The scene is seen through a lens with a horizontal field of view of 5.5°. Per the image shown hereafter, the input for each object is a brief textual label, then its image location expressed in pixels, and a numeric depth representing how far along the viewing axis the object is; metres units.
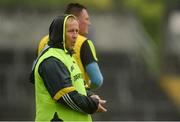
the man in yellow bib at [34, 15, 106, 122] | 14.51
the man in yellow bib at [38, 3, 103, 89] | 17.09
